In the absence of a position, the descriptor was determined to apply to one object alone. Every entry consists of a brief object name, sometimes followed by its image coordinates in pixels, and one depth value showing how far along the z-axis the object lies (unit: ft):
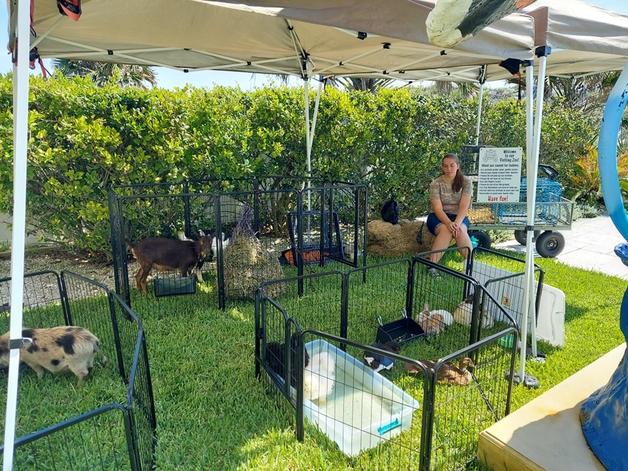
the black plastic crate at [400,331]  11.44
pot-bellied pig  8.99
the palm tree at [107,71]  52.26
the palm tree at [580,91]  48.80
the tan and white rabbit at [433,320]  11.93
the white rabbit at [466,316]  12.18
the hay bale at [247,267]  14.53
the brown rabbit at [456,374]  9.38
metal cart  19.26
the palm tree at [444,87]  68.80
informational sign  17.04
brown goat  13.98
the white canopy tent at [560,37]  8.82
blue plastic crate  20.11
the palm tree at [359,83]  47.04
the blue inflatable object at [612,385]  5.65
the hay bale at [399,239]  19.98
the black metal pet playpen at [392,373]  7.54
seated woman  16.88
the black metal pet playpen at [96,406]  6.92
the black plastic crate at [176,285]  14.55
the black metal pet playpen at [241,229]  14.51
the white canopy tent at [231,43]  4.70
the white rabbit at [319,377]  8.75
